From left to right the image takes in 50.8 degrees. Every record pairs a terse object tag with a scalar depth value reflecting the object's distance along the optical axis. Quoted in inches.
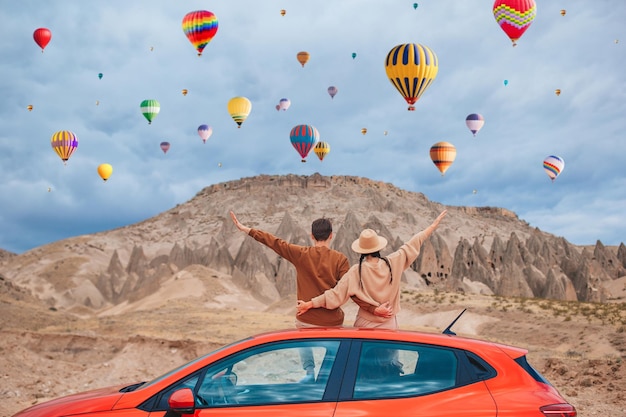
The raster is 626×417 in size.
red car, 198.8
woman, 286.0
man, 297.9
